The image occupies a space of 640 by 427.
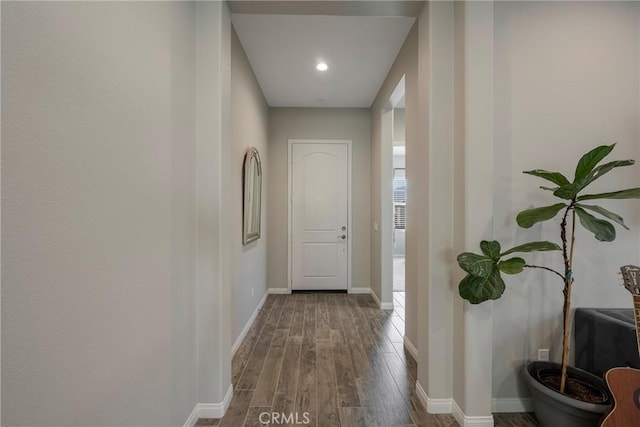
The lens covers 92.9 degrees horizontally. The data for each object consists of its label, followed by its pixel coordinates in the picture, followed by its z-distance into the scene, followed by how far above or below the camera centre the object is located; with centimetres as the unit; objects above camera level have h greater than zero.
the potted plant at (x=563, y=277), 152 -39
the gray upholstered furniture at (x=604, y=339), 165 -78
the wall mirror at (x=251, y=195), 313 +12
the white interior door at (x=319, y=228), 482 -35
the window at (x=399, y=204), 855 +3
